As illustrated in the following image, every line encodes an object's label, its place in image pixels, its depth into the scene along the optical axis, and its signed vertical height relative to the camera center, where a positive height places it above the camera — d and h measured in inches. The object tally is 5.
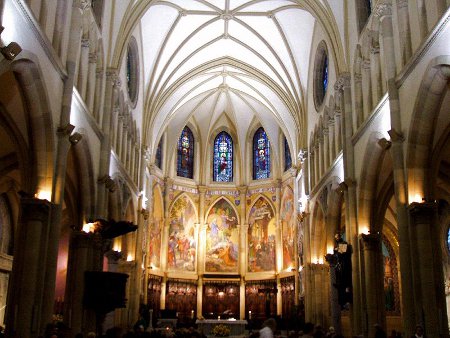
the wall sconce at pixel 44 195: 569.1 +117.1
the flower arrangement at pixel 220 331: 1029.2 -22.0
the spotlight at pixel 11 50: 441.4 +198.5
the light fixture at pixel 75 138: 618.2 +187.4
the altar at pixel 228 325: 1112.2 -12.3
